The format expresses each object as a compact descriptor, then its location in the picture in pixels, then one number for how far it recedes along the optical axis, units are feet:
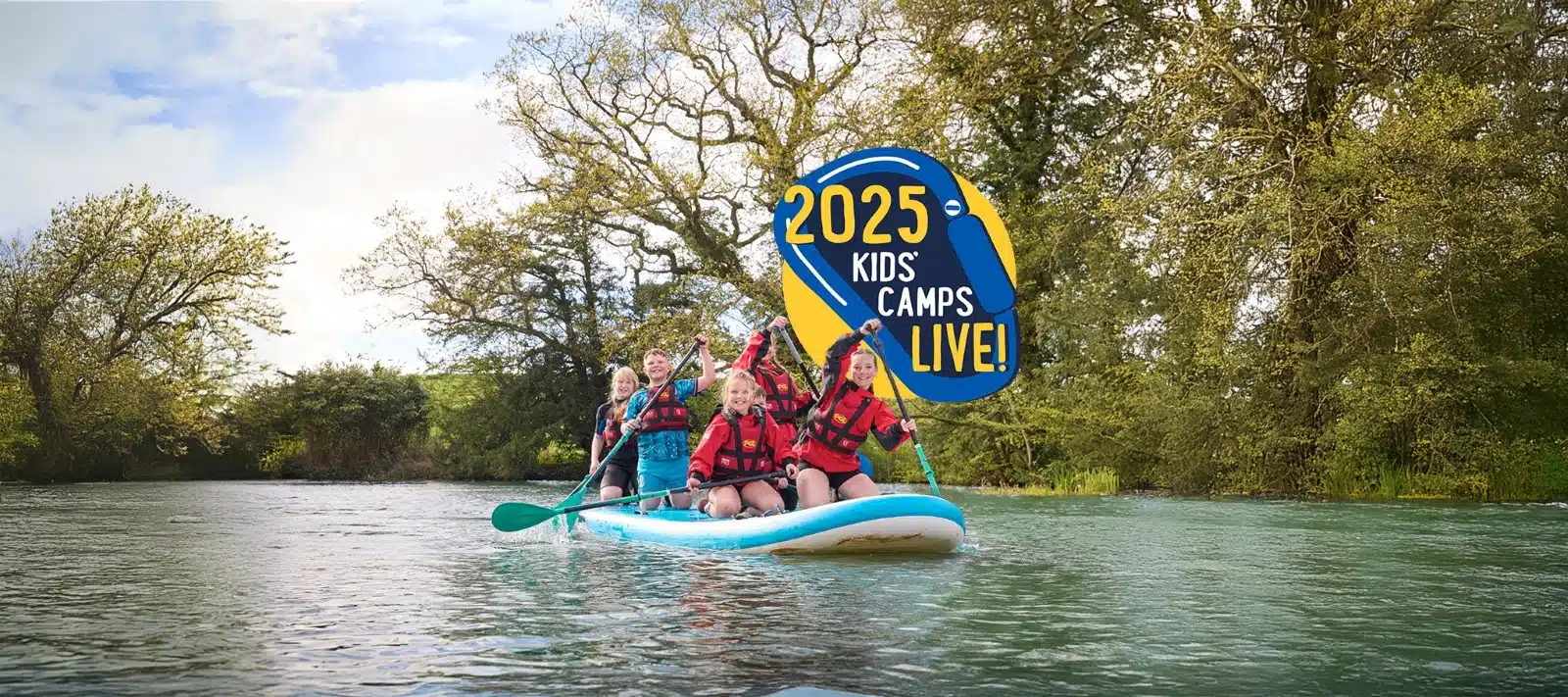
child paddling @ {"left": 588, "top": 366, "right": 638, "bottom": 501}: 34.81
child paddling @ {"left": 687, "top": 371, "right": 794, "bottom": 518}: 29.04
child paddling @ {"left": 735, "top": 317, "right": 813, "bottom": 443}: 30.60
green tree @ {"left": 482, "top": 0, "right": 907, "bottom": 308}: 68.49
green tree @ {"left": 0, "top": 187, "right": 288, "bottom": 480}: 75.56
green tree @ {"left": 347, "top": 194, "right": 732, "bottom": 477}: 81.25
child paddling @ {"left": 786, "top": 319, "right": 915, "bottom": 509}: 28.35
